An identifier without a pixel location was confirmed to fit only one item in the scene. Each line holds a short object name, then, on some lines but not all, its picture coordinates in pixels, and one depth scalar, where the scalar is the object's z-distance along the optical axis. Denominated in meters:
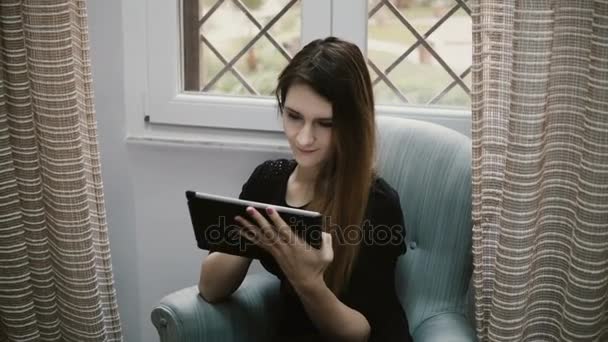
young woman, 2.52
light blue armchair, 2.64
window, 2.99
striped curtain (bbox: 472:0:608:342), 2.47
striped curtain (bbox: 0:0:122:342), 2.72
